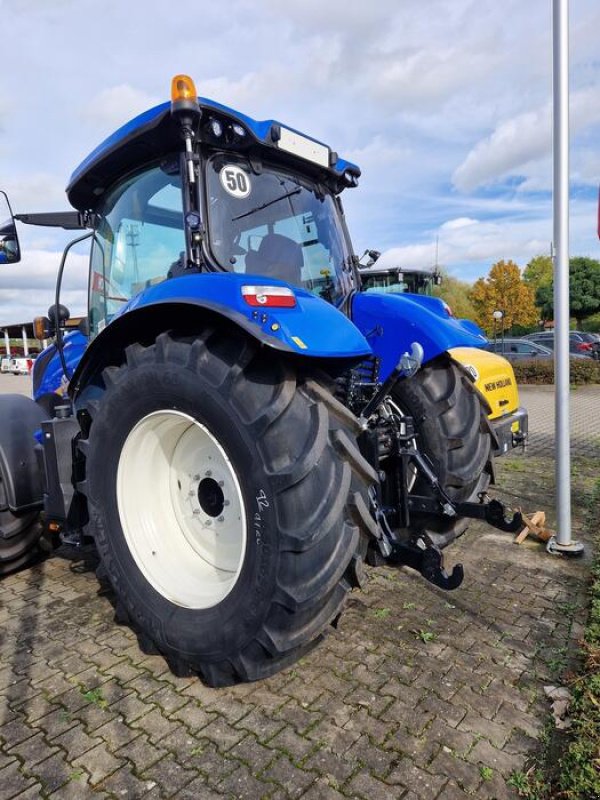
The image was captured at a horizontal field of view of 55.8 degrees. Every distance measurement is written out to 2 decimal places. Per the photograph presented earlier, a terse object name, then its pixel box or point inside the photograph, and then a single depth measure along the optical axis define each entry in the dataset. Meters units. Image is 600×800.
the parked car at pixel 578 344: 20.06
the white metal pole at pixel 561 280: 3.67
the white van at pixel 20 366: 35.29
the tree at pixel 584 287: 35.16
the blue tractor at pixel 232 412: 2.08
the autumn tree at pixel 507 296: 33.47
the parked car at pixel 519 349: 18.08
